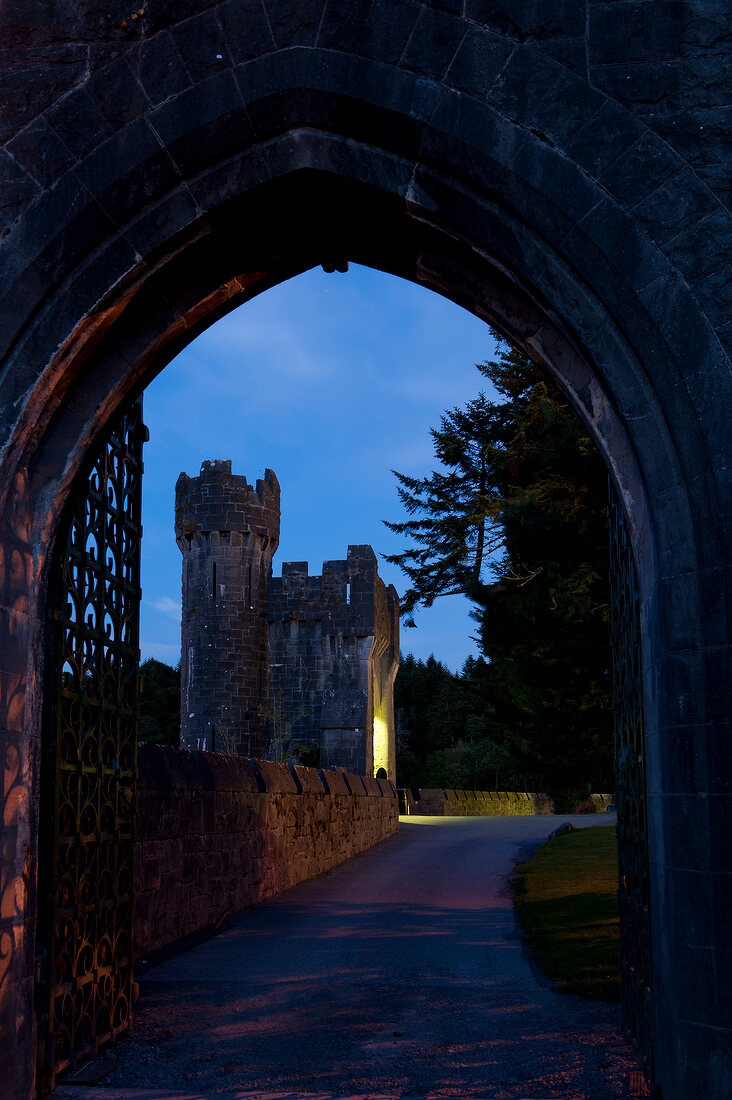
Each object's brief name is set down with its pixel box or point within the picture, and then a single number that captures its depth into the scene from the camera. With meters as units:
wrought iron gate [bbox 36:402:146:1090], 4.15
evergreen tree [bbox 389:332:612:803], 12.47
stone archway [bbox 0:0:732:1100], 3.33
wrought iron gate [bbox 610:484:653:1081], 4.08
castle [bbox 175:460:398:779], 24.72
